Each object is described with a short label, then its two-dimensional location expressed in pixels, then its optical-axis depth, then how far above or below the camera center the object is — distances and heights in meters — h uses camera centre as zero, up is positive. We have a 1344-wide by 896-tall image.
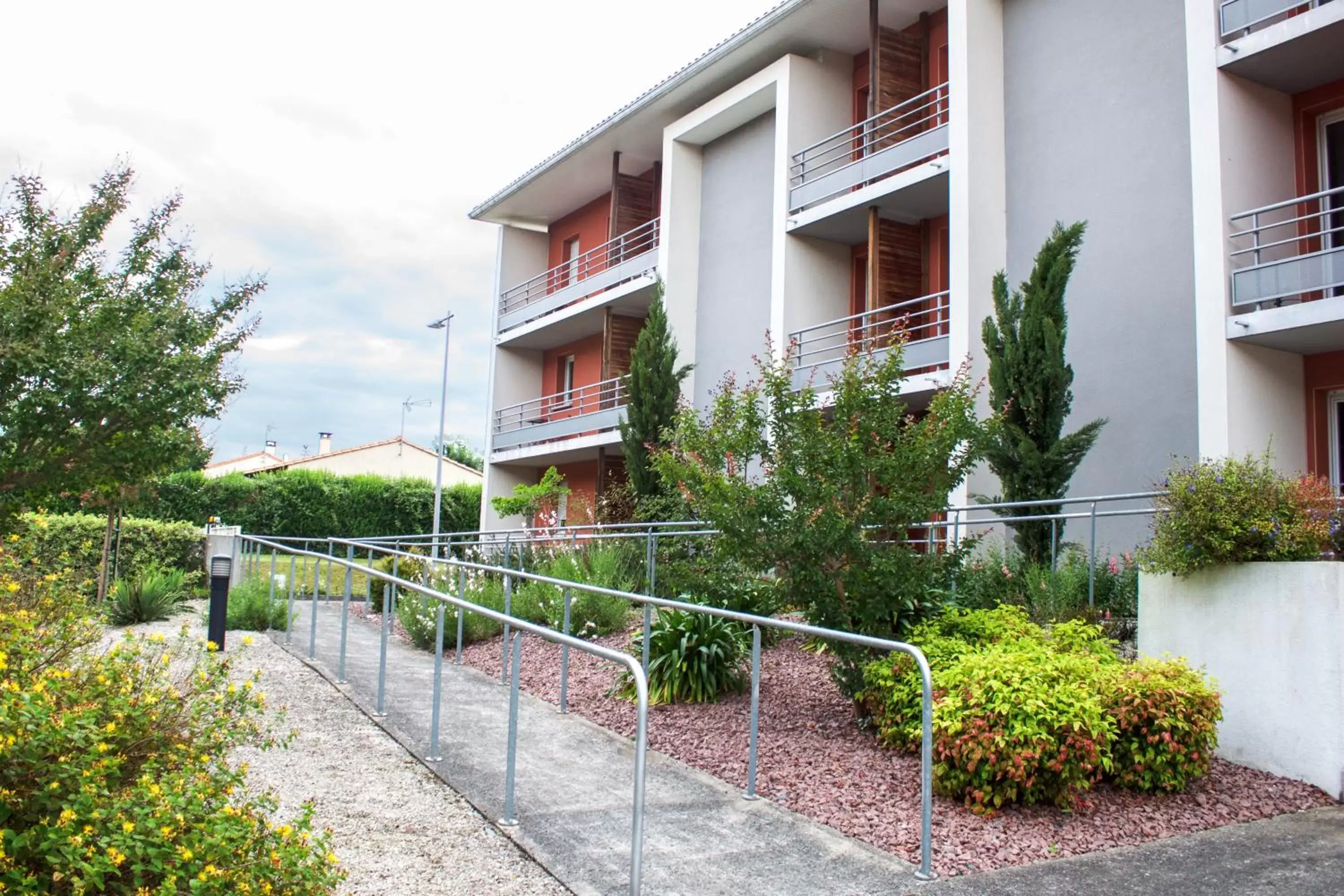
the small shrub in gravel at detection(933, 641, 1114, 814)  5.70 -1.04
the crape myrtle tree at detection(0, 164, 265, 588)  10.58 +1.77
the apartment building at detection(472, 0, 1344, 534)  11.40 +4.97
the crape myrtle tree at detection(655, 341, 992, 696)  7.50 +0.40
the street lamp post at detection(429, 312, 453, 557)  36.41 +7.16
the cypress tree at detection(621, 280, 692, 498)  19.47 +2.82
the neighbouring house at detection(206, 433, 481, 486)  53.03 +3.84
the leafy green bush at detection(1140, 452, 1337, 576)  6.76 +0.25
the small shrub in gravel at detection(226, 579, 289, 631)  12.15 -0.92
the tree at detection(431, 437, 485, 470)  81.75 +6.59
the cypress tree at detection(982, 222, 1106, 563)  11.09 +1.71
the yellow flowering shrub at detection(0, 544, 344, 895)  3.13 -0.86
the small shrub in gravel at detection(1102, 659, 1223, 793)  6.11 -1.03
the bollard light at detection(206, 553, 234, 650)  10.77 -0.67
